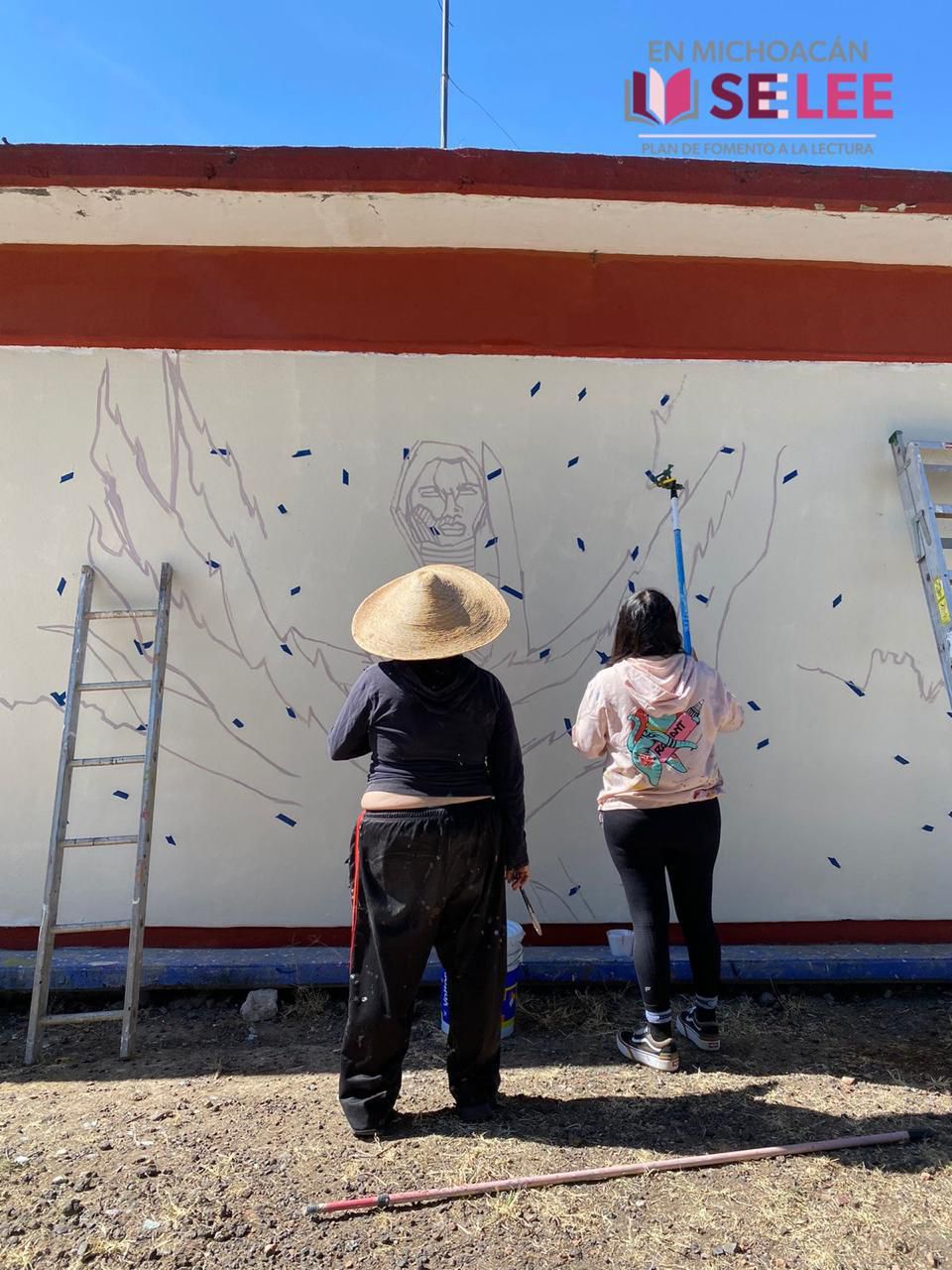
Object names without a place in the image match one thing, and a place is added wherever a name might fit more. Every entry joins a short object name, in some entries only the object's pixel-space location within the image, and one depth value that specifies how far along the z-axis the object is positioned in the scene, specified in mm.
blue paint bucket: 3436
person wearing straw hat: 2775
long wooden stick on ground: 2438
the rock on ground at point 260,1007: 3744
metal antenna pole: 12016
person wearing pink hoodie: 3170
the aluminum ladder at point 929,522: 3801
